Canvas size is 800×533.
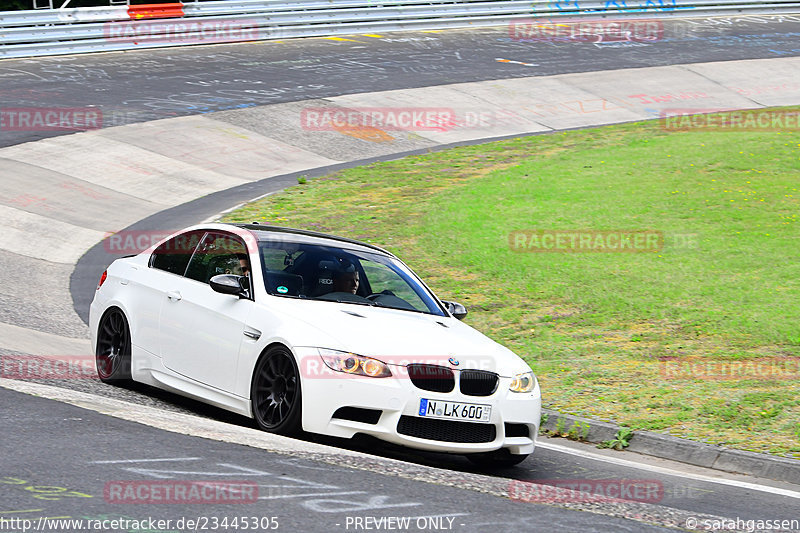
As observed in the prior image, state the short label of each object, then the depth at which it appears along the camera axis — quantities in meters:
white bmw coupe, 14.07
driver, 16.39
